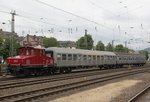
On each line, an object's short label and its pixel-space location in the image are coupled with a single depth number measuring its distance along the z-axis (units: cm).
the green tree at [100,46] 8163
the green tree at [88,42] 7078
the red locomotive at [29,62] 1804
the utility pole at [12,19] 2366
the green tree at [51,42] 8470
